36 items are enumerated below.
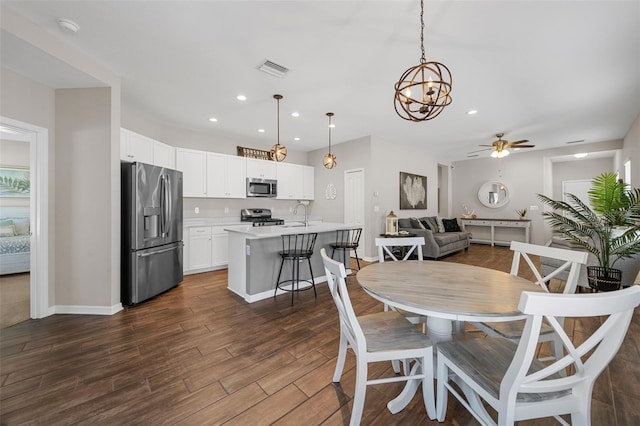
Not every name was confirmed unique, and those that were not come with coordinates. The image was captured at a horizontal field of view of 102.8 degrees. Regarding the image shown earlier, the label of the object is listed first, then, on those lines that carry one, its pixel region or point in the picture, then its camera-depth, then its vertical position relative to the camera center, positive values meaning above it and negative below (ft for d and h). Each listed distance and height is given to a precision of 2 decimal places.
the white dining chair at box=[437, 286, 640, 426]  2.88 -2.10
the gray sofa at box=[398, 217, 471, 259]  18.04 -2.05
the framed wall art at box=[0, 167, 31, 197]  14.52 +1.72
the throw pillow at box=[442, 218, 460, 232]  22.75 -1.36
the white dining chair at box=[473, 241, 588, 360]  4.93 -2.33
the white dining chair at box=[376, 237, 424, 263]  7.93 -0.98
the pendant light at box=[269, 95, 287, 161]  12.14 +2.82
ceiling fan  16.76 +4.31
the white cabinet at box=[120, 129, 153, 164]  10.77 +2.90
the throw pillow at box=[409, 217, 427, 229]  19.09 -0.99
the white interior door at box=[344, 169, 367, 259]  18.48 +0.90
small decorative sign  18.74 +4.38
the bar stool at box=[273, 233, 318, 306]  10.75 -1.74
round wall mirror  24.61 +1.65
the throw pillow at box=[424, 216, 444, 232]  20.97 -1.02
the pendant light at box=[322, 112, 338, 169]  14.24 +2.82
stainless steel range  18.06 -0.50
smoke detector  6.94 +5.16
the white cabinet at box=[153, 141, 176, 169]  13.09 +3.03
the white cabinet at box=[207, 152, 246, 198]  16.38 +2.35
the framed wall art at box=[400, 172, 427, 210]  20.62 +1.67
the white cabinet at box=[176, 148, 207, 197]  15.07 +2.52
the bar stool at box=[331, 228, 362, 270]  12.60 -1.68
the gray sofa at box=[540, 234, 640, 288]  10.59 -2.45
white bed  14.08 -1.96
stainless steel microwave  18.07 +1.73
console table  22.50 -1.25
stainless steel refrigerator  10.08 -0.85
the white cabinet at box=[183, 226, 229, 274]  14.60 -2.28
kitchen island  10.73 -2.11
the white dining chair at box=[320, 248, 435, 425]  4.43 -2.45
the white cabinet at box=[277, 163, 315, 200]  19.94 +2.40
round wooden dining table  3.94 -1.49
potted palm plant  10.10 -0.71
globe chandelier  5.62 +2.72
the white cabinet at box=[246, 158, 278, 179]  18.16 +3.11
